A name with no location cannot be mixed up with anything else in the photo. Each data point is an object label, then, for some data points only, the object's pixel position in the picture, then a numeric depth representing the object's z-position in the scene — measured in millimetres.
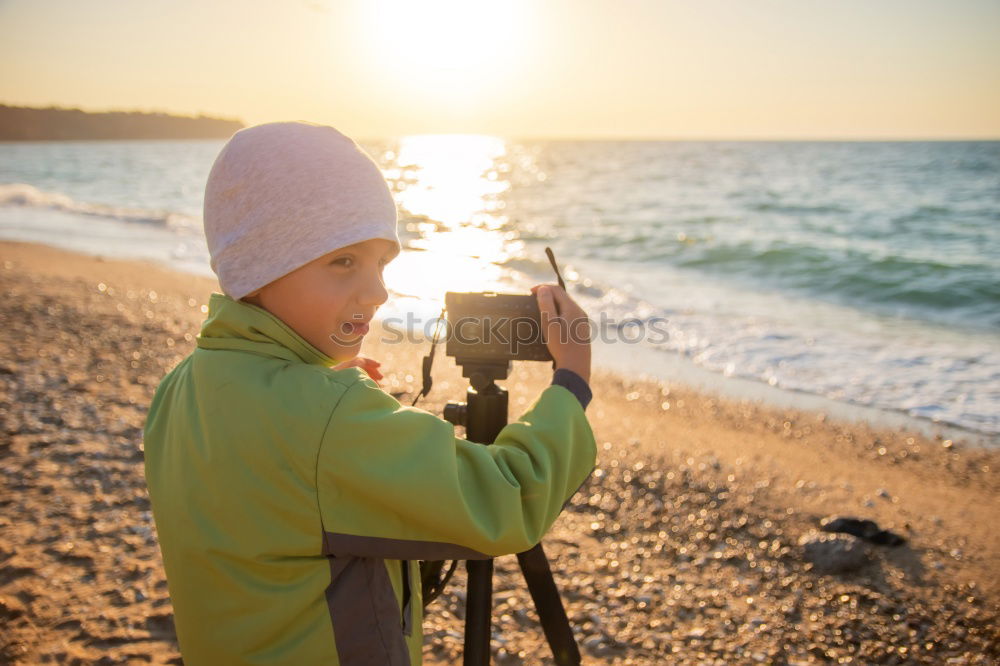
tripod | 1621
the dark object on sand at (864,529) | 3447
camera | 1485
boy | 1087
